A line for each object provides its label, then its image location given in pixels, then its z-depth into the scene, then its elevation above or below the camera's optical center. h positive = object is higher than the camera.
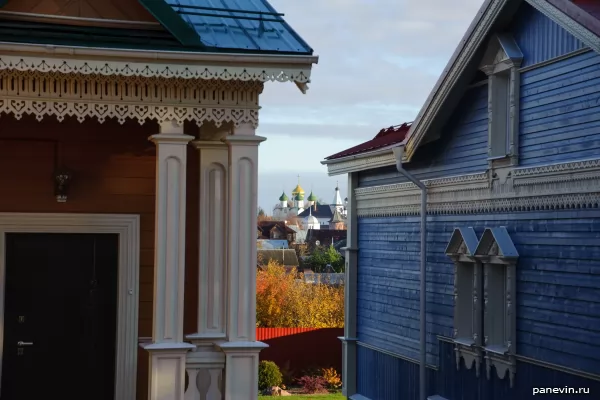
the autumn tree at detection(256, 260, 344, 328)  33.00 -2.02
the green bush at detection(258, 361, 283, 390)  24.47 -3.25
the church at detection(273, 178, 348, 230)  167.16 +7.42
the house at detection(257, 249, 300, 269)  65.88 -0.59
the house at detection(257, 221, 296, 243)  92.81 +1.61
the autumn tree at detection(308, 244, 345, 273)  62.84 -0.82
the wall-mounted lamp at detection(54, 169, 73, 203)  9.42 +0.60
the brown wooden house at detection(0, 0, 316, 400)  7.99 +0.50
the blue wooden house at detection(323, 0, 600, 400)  10.95 +0.45
